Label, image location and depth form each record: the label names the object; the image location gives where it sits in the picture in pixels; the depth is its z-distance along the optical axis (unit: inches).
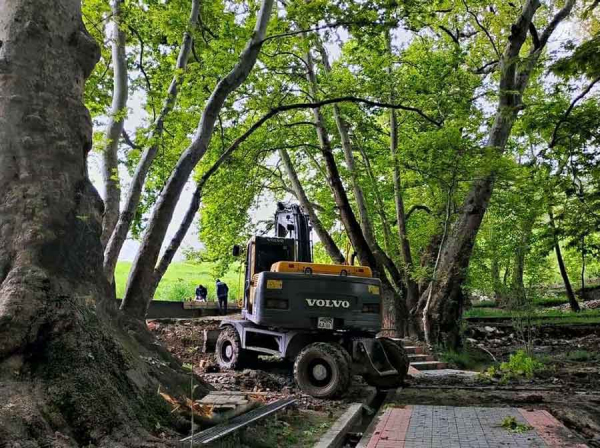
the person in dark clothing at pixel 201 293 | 1119.6
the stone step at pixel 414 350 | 587.8
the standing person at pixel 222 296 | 953.3
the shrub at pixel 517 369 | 489.4
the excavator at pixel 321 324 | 394.6
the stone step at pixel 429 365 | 548.1
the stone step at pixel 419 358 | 569.5
